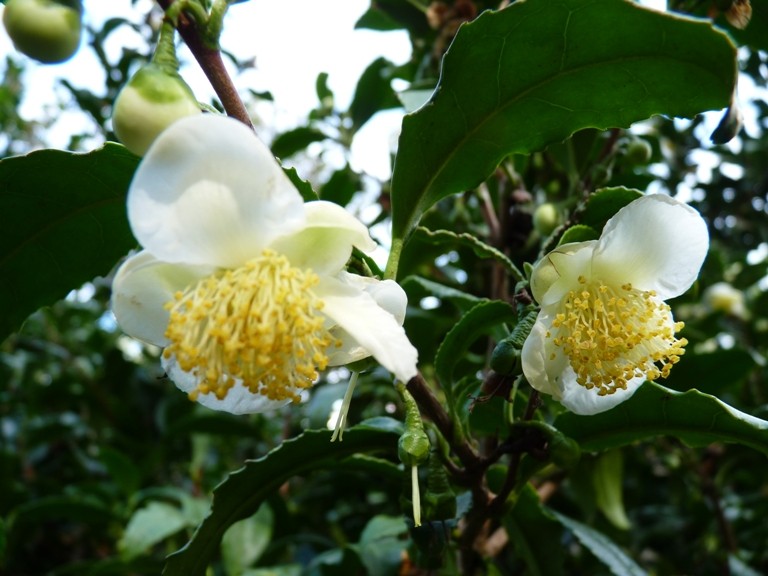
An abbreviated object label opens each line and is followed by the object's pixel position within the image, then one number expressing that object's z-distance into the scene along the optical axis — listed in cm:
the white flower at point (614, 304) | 9
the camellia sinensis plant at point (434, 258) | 8
